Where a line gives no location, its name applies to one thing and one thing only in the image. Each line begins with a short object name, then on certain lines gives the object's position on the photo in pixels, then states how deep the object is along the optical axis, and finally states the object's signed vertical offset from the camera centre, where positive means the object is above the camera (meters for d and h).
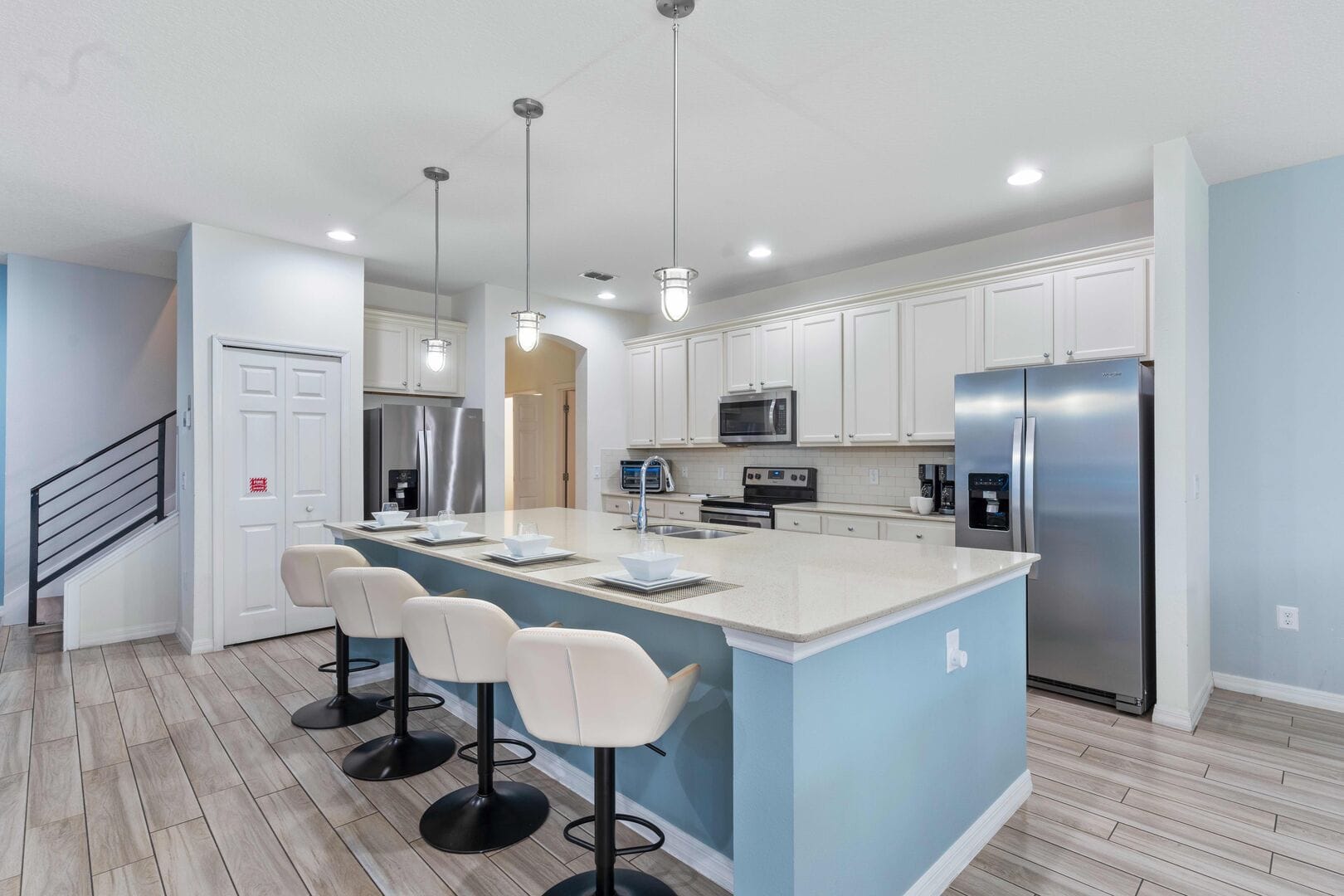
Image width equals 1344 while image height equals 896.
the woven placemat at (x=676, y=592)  1.78 -0.38
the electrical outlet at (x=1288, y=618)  3.39 -0.83
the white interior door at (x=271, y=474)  4.40 -0.13
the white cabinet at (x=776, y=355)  5.27 +0.79
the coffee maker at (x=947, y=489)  4.38 -0.24
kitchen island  1.55 -0.68
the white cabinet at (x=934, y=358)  4.26 +0.62
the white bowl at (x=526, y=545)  2.41 -0.32
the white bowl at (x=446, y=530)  2.91 -0.33
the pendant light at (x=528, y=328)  3.10 +0.58
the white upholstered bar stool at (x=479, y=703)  2.02 -0.84
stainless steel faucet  2.89 -0.28
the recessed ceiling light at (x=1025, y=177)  3.42 +1.41
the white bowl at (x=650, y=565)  1.88 -0.31
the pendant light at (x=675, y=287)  2.33 +0.58
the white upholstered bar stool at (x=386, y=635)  2.55 -0.69
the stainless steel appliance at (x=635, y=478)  6.30 -0.22
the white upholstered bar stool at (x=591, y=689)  1.59 -0.57
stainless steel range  5.10 -0.34
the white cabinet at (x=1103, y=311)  3.52 +0.77
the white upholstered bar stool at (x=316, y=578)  3.07 -0.57
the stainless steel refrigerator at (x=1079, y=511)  3.23 -0.29
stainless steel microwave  5.20 +0.29
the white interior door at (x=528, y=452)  8.72 +0.03
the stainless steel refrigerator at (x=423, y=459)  5.00 -0.03
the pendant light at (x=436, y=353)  3.80 +0.57
